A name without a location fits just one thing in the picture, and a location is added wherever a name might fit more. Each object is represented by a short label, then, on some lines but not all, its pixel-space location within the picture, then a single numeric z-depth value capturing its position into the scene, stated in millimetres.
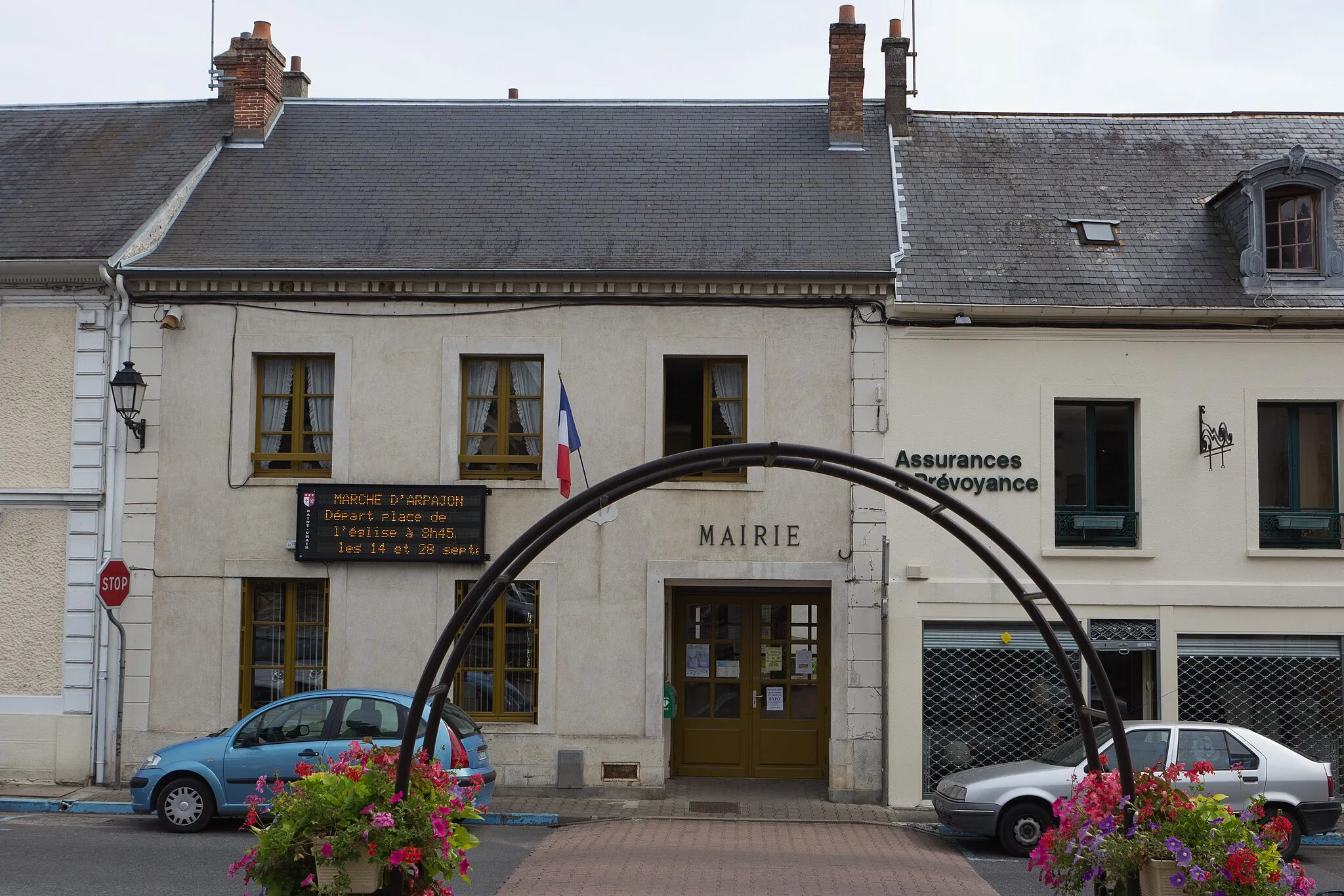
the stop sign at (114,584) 13711
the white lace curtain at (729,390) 14695
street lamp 13969
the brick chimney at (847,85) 16938
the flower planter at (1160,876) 6523
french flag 13570
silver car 11336
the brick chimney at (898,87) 17375
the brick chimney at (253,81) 17266
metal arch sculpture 6469
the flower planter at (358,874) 6523
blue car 11734
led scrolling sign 14227
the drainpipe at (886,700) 13789
